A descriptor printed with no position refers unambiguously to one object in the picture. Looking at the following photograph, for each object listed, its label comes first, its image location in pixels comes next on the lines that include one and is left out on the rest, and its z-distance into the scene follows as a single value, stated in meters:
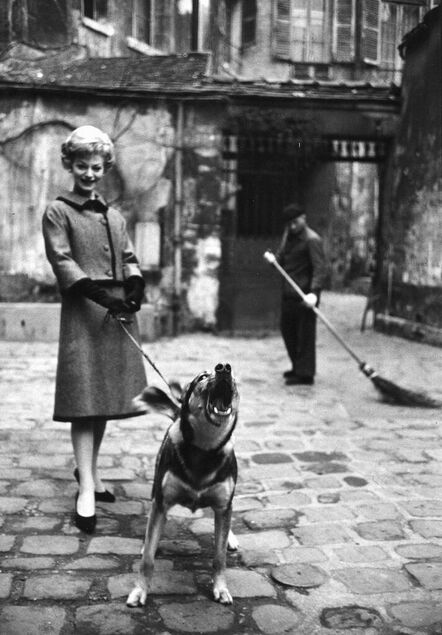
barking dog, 2.59
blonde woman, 3.63
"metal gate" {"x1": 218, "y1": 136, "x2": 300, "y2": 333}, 11.84
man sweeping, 7.77
